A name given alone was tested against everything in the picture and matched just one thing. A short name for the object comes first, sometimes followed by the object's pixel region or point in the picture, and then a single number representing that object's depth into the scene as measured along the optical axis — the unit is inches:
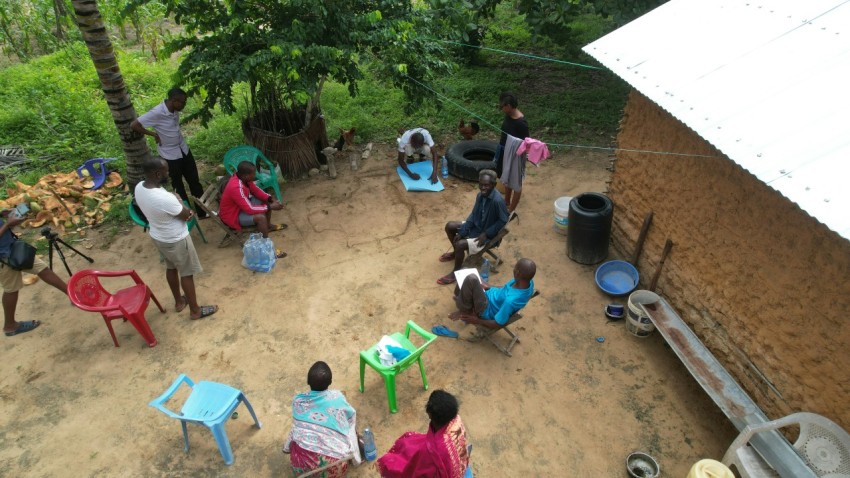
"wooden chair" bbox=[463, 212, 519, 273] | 229.3
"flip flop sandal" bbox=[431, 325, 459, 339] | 207.3
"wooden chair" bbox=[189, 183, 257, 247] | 246.4
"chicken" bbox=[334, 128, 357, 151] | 336.2
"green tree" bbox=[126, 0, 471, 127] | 249.0
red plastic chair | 193.6
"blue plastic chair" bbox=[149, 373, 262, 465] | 154.7
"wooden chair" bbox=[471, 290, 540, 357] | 199.5
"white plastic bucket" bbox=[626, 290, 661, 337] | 202.1
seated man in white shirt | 299.1
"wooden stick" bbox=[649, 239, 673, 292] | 209.6
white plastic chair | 137.8
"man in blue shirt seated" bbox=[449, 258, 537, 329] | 179.2
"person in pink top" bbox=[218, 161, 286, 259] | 242.7
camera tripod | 225.6
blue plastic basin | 227.1
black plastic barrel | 231.9
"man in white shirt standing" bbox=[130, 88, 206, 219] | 250.2
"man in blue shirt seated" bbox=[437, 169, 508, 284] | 219.9
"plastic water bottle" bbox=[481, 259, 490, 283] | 238.7
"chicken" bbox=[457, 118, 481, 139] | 320.5
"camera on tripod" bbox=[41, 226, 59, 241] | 223.0
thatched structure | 307.7
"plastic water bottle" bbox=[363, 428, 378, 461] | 158.6
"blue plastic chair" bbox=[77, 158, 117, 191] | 309.3
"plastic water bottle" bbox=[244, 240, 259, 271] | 241.0
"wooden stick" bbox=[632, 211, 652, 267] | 220.5
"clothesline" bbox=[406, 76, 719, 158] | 366.0
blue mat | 303.7
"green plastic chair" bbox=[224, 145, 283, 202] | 284.7
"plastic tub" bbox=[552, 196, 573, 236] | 261.4
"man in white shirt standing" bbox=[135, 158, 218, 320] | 190.4
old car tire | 306.2
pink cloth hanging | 245.8
